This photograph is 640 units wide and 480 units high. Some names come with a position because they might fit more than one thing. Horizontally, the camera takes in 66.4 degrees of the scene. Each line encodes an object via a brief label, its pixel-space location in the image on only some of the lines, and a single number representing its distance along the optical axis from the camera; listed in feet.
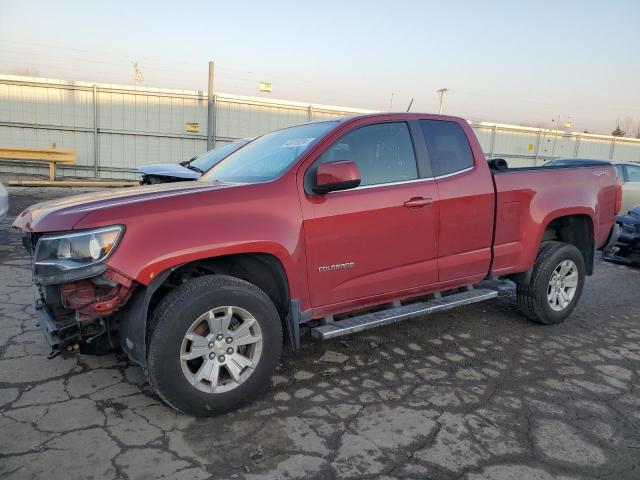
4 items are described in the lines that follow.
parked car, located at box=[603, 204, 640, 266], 25.16
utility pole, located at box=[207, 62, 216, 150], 56.91
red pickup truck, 9.23
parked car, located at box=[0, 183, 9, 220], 20.83
